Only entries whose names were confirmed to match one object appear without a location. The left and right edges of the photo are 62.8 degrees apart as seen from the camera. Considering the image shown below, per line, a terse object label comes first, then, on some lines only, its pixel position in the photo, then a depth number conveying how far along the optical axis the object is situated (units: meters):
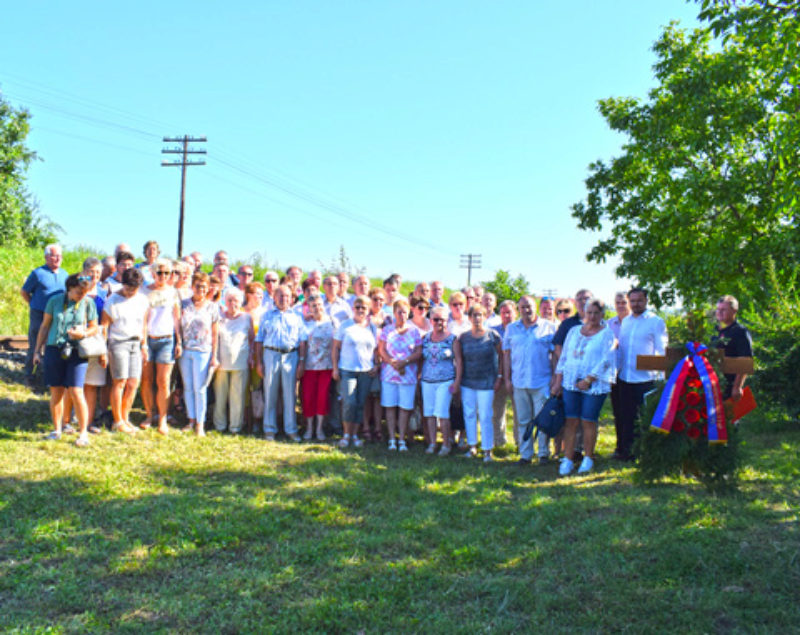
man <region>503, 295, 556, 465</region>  8.20
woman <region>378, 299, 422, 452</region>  8.83
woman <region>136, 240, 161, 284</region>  9.13
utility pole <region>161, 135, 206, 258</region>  34.22
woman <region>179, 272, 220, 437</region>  8.81
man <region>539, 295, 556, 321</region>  9.03
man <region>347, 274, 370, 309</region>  9.71
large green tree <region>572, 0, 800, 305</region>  14.18
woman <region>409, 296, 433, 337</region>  9.32
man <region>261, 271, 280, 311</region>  9.89
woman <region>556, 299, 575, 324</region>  8.51
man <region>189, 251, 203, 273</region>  10.24
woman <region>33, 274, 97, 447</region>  7.64
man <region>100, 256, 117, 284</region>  9.28
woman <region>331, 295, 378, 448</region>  8.91
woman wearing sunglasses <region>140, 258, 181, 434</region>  8.57
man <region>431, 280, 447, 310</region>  10.16
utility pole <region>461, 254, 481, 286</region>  72.18
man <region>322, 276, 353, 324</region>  9.62
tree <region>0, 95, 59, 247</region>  30.23
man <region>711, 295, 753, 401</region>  7.74
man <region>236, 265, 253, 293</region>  10.16
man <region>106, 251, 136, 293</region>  8.84
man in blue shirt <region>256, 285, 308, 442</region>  9.10
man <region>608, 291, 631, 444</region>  8.73
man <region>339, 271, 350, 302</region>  10.41
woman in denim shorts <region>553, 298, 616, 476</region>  7.41
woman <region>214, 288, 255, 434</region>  9.09
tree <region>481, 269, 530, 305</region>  28.42
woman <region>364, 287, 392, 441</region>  9.32
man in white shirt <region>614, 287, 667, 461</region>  8.08
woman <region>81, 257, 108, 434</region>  8.02
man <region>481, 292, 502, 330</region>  9.99
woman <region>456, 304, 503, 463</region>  8.36
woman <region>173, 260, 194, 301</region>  9.15
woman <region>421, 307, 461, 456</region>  8.58
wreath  6.38
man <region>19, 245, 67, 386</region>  9.04
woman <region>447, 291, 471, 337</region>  9.05
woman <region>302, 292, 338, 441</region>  9.25
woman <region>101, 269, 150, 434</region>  8.16
